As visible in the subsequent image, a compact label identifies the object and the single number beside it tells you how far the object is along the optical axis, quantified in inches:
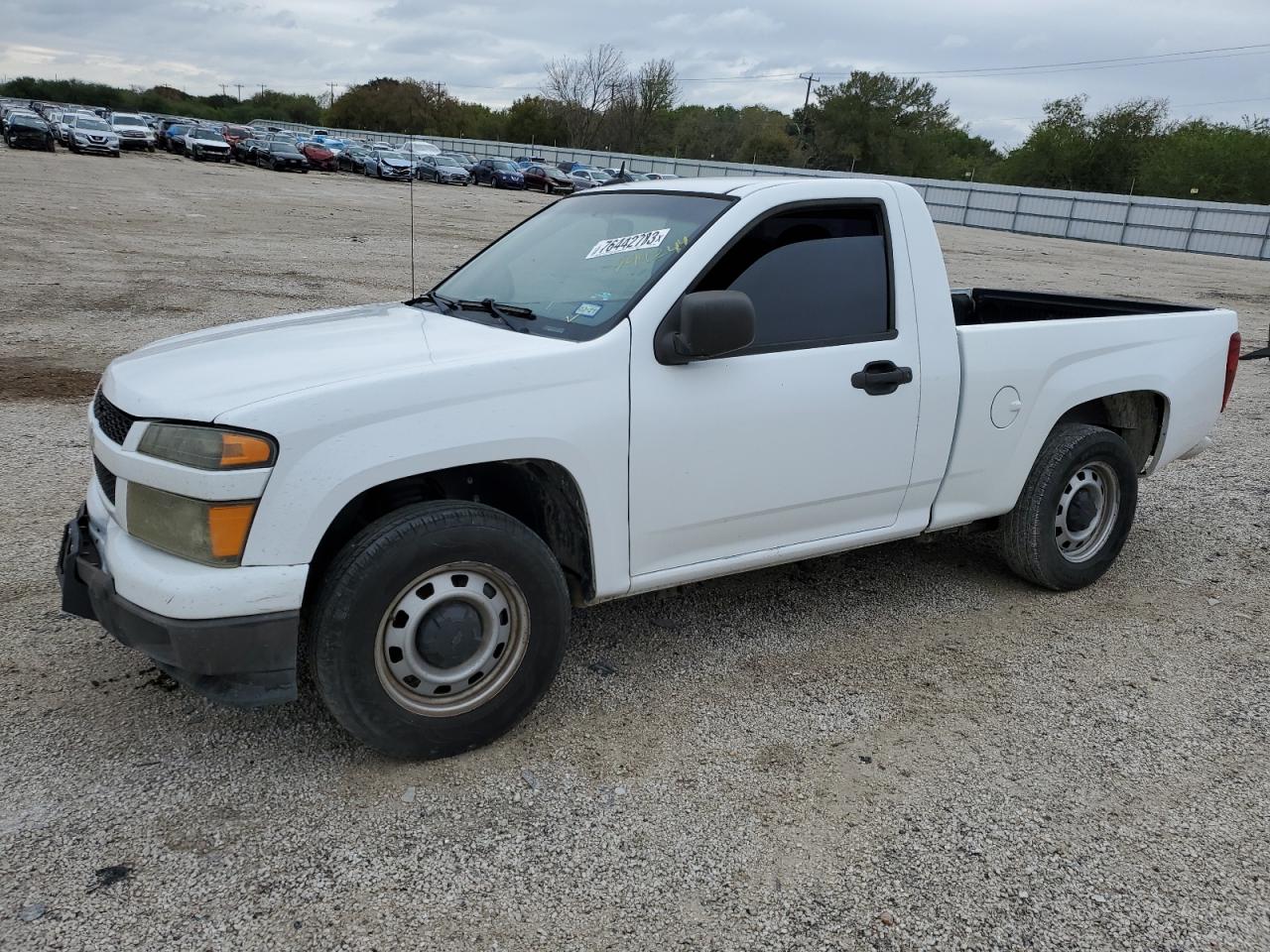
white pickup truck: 109.8
